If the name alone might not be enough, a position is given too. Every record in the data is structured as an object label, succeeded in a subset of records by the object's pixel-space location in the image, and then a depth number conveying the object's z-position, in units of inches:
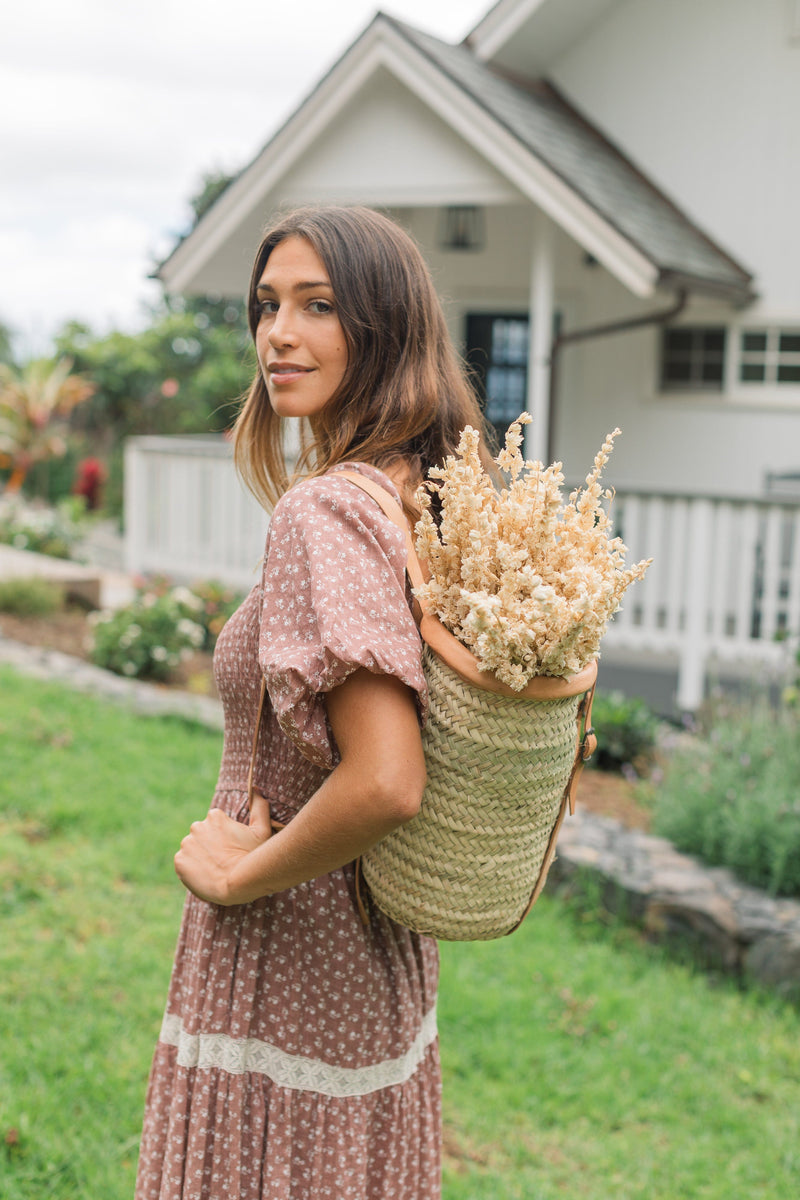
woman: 63.4
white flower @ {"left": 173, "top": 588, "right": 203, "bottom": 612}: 328.2
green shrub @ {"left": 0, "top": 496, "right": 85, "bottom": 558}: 500.1
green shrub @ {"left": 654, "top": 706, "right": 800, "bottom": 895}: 170.2
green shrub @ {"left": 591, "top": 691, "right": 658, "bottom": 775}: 248.4
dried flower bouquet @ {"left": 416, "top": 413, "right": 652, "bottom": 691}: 50.9
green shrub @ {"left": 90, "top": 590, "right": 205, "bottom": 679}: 304.8
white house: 293.1
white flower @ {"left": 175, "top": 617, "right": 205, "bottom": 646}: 311.1
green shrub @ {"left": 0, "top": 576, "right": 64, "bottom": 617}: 369.1
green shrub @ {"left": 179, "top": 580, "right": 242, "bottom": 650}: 330.3
